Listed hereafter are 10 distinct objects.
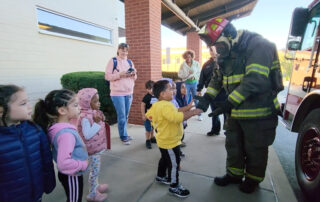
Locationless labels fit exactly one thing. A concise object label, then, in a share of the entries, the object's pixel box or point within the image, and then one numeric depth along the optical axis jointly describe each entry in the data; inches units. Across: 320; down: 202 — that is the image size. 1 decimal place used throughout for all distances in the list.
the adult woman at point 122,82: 145.0
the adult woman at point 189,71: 195.0
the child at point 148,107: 136.8
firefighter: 76.7
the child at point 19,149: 48.3
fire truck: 85.0
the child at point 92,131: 77.8
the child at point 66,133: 57.2
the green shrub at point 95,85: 191.8
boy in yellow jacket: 83.7
